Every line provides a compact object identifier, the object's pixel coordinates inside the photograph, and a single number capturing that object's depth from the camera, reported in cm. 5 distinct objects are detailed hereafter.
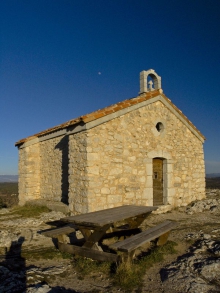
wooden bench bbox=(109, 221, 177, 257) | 402
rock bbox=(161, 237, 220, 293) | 373
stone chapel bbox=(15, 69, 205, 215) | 755
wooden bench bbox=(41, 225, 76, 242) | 493
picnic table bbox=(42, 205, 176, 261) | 429
